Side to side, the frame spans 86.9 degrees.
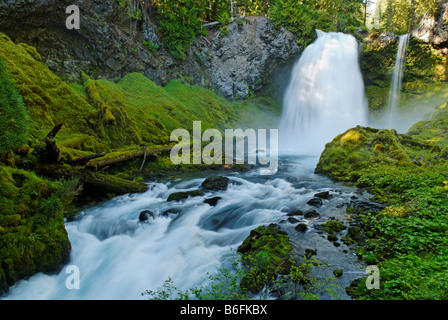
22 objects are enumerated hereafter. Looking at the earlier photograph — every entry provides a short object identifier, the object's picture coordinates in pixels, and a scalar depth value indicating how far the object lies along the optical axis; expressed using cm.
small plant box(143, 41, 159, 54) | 2264
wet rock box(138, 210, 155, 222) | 691
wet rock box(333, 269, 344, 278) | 405
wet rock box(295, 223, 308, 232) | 577
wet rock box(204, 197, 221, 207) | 831
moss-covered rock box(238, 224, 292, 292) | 385
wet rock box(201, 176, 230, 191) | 990
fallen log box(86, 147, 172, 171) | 778
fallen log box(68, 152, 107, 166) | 701
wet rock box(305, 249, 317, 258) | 463
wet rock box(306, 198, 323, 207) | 746
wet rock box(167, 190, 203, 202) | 850
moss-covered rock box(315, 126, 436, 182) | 1030
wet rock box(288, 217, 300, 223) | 638
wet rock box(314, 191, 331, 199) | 804
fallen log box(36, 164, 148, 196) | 641
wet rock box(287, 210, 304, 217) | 688
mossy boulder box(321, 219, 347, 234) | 562
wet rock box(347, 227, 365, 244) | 506
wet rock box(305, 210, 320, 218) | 658
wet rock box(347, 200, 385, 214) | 650
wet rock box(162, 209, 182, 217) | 735
